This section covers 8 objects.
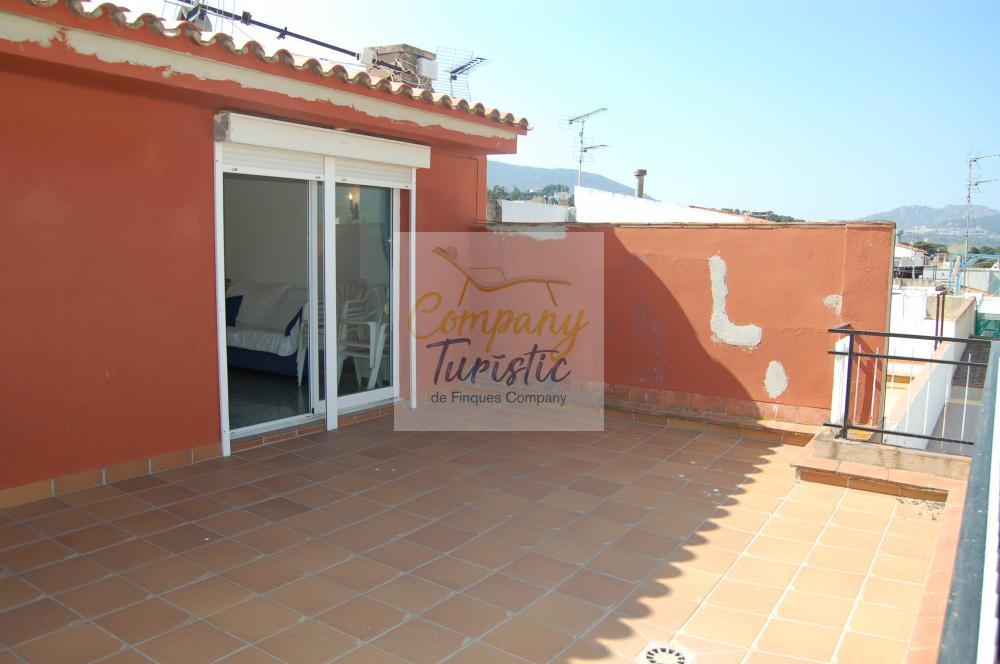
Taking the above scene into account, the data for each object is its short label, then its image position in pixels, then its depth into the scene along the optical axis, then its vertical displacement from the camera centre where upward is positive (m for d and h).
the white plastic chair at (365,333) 6.79 -0.76
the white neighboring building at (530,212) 22.75 +1.76
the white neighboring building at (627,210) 21.87 +1.87
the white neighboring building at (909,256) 29.62 +0.73
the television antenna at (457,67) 11.03 +3.52
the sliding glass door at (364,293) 6.56 -0.35
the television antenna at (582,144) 30.81 +5.49
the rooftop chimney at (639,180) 26.95 +3.37
